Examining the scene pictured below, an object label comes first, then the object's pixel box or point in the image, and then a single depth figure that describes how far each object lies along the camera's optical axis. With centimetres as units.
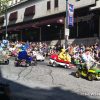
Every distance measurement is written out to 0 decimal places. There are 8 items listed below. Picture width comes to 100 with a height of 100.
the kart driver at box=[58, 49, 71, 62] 1049
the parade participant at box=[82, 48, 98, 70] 816
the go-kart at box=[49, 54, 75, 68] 1033
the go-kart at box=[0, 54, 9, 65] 1113
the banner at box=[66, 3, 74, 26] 1331
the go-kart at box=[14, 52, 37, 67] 1046
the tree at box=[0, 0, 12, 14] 1798
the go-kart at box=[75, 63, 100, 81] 806
